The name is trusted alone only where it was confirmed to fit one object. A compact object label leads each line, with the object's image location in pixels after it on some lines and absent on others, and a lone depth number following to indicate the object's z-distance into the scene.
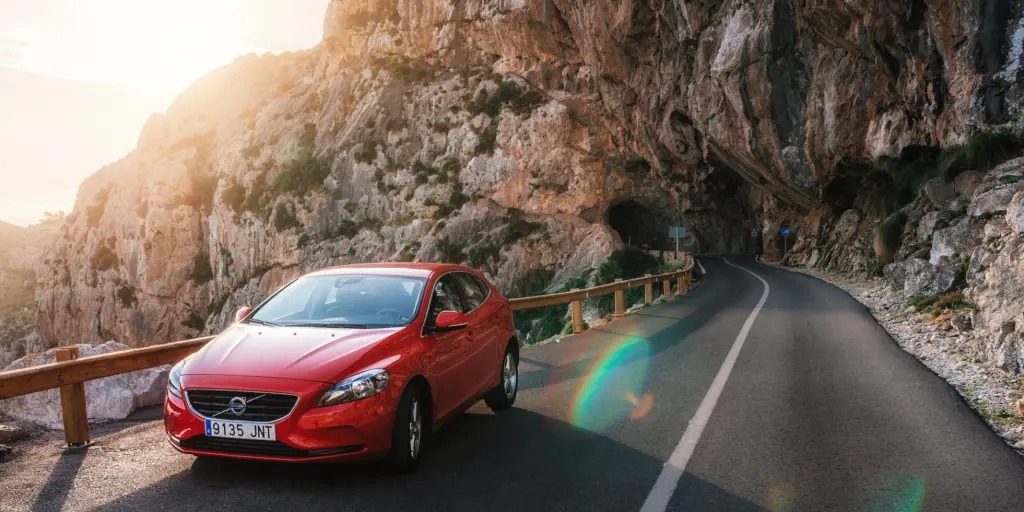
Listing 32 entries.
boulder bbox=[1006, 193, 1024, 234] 9.43
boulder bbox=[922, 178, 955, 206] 19.06
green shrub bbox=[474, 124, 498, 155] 47.50
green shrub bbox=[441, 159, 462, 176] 48.34
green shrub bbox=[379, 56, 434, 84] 55.56
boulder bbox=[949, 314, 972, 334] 10.18
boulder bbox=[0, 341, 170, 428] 6.86
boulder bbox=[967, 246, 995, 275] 10.47
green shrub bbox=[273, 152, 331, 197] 56.47
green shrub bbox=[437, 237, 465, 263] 43.48
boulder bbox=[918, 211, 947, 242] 17.41
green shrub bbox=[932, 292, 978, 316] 11.59
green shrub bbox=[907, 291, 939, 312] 12.65
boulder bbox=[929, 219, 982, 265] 12.89
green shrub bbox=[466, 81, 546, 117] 47.06
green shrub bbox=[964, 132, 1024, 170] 17.12
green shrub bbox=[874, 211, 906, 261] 21.60
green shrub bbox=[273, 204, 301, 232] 55.56
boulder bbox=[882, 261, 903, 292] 17.78
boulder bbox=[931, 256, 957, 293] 12.76
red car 4.16
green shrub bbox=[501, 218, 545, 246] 42.84
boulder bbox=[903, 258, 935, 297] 13.92
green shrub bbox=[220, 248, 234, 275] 59.64
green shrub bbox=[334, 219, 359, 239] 51.69
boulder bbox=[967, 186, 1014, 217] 12.41
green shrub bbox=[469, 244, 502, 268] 42.41
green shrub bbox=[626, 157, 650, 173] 45.00
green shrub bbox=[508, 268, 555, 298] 40.53
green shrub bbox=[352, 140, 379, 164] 53.62
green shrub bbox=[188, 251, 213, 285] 63.44
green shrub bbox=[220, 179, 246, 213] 60.22
